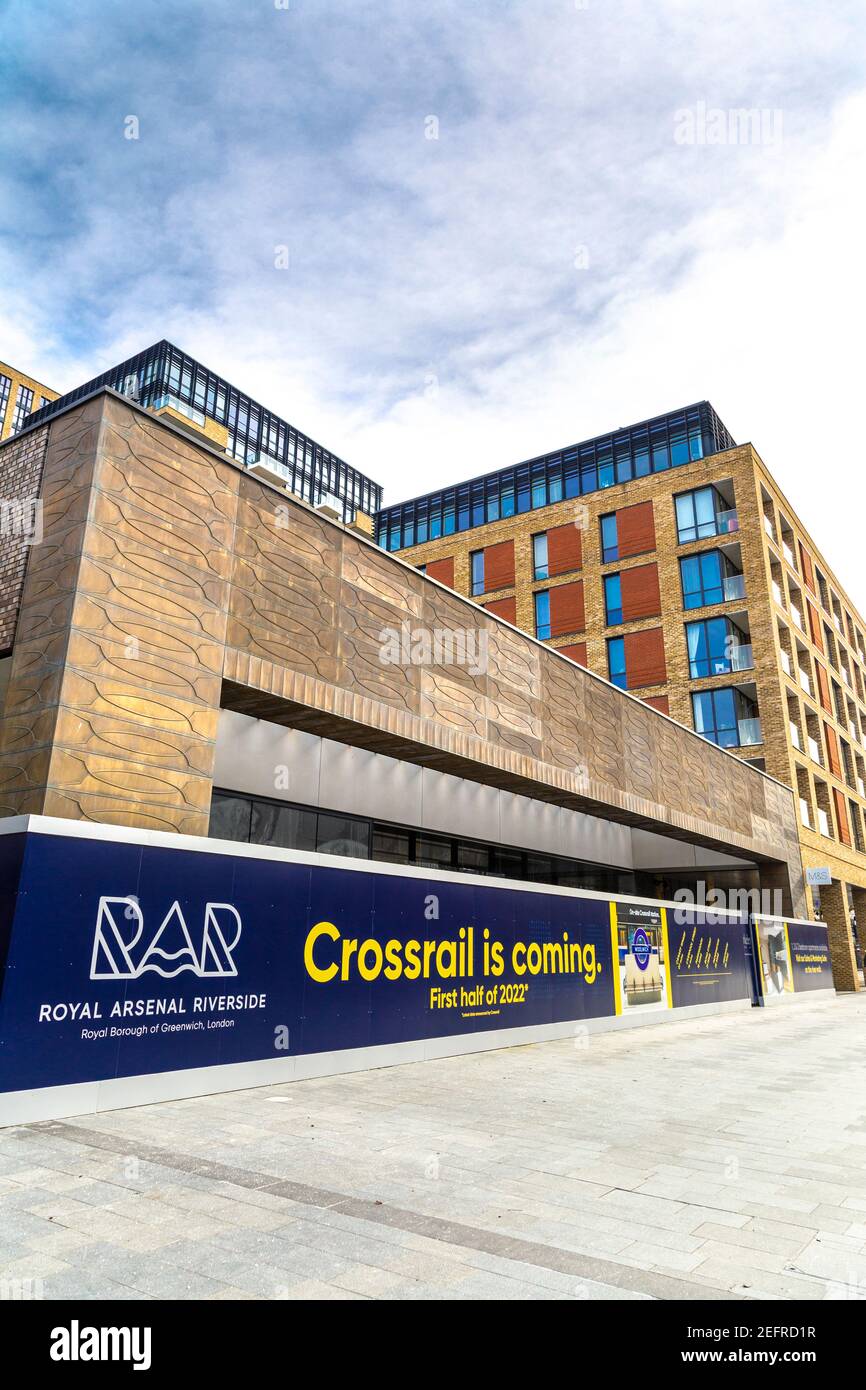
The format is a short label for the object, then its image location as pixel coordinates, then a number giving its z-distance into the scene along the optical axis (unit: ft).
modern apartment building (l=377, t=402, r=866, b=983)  106.73
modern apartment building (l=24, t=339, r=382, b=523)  242.37
